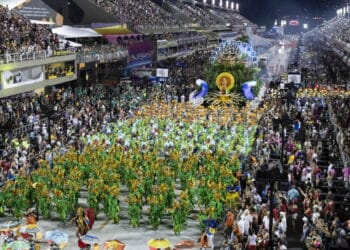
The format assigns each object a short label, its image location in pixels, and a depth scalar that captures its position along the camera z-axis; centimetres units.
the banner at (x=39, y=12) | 5276
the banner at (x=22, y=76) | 3375
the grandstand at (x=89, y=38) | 3656
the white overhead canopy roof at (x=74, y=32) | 5162
